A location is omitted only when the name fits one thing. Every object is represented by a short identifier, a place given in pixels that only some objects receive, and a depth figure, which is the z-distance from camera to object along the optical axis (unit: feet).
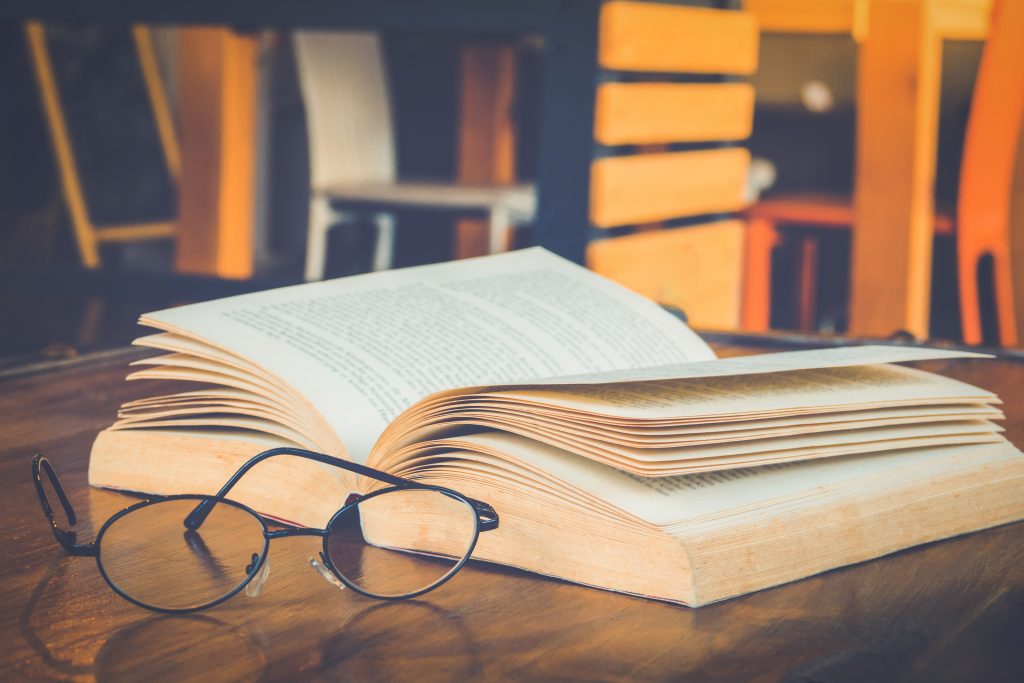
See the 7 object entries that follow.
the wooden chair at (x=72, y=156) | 12.16
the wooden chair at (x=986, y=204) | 8.06
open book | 2.15
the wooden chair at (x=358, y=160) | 10.50
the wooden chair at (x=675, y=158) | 7.10
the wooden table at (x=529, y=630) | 2.00
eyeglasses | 2.14
